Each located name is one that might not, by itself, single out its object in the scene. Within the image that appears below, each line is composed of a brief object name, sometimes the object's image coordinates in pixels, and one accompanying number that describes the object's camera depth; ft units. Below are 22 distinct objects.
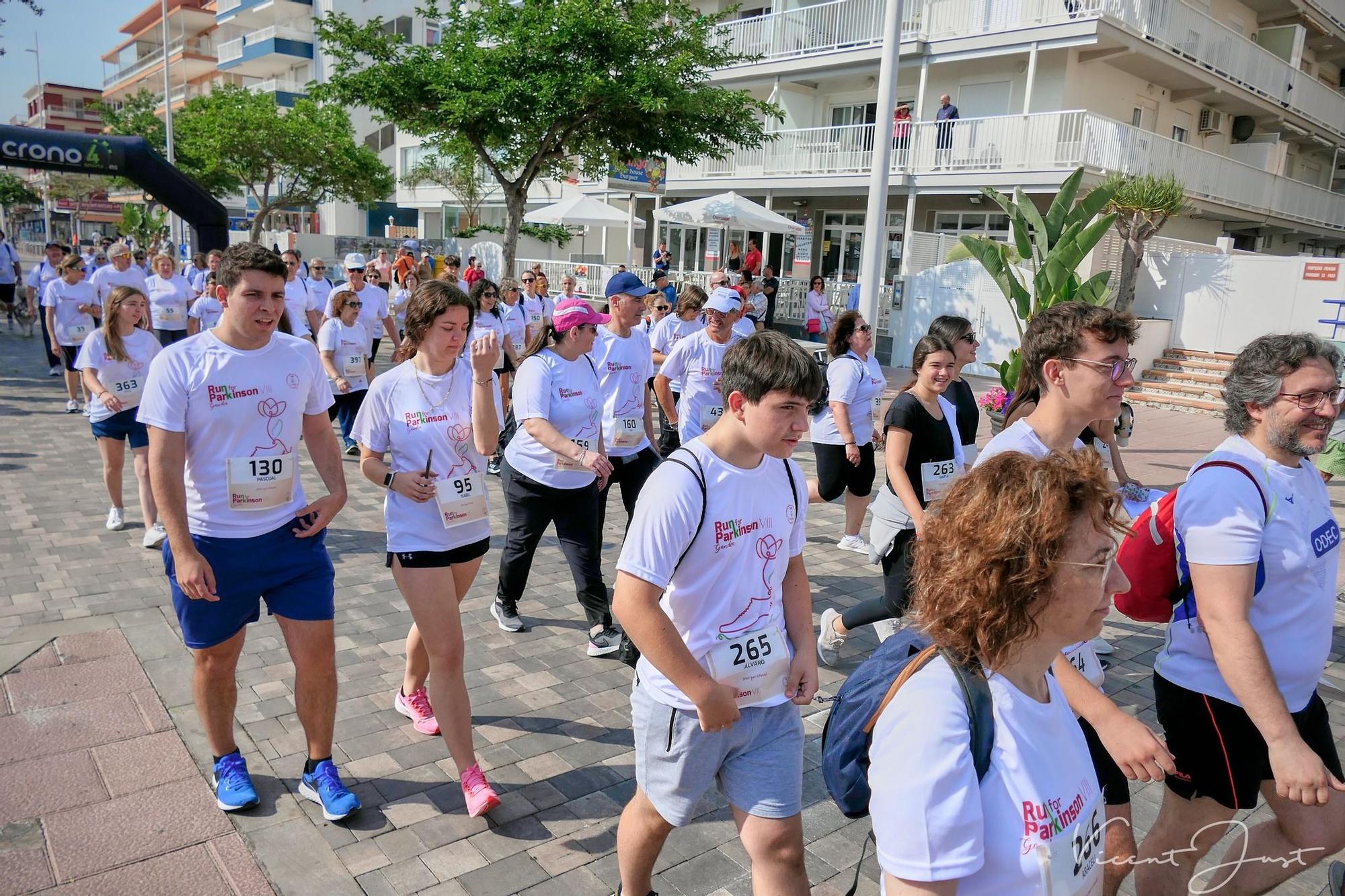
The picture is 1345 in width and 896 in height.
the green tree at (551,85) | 46.26
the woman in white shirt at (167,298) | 39.70
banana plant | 32.99
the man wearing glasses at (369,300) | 34.27
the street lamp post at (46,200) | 197.16
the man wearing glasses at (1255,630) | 7.89
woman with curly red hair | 4.92
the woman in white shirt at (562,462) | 15.62
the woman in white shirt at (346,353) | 29.19
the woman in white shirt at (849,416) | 21.48
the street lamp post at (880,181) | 34.17
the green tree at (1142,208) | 52.21
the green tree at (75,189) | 187.73
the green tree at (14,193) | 207.81
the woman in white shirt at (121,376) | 20.95
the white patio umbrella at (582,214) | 67.15
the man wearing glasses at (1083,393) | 9.00
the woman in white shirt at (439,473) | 11.32
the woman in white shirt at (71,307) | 35.91
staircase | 52.29
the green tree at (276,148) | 96.68
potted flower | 29.09
